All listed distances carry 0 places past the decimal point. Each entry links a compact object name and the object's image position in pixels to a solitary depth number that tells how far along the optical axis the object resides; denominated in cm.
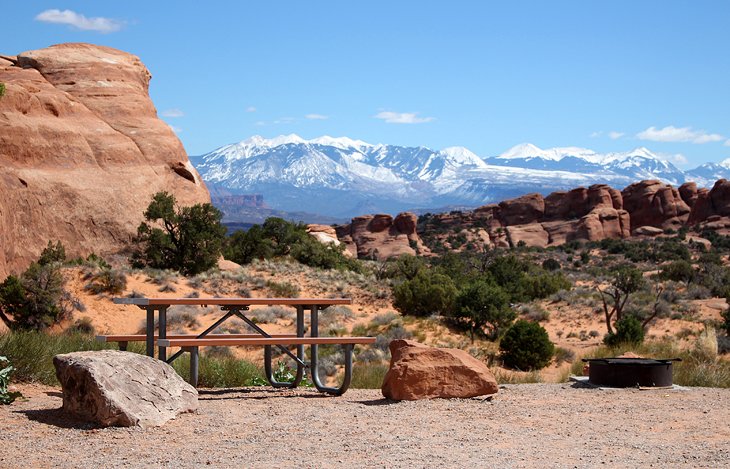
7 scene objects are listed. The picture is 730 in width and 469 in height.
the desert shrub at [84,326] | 2028
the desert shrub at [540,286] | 3104
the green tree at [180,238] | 2939
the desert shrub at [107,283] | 2381
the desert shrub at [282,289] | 2641
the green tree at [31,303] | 2062
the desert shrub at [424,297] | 2420
